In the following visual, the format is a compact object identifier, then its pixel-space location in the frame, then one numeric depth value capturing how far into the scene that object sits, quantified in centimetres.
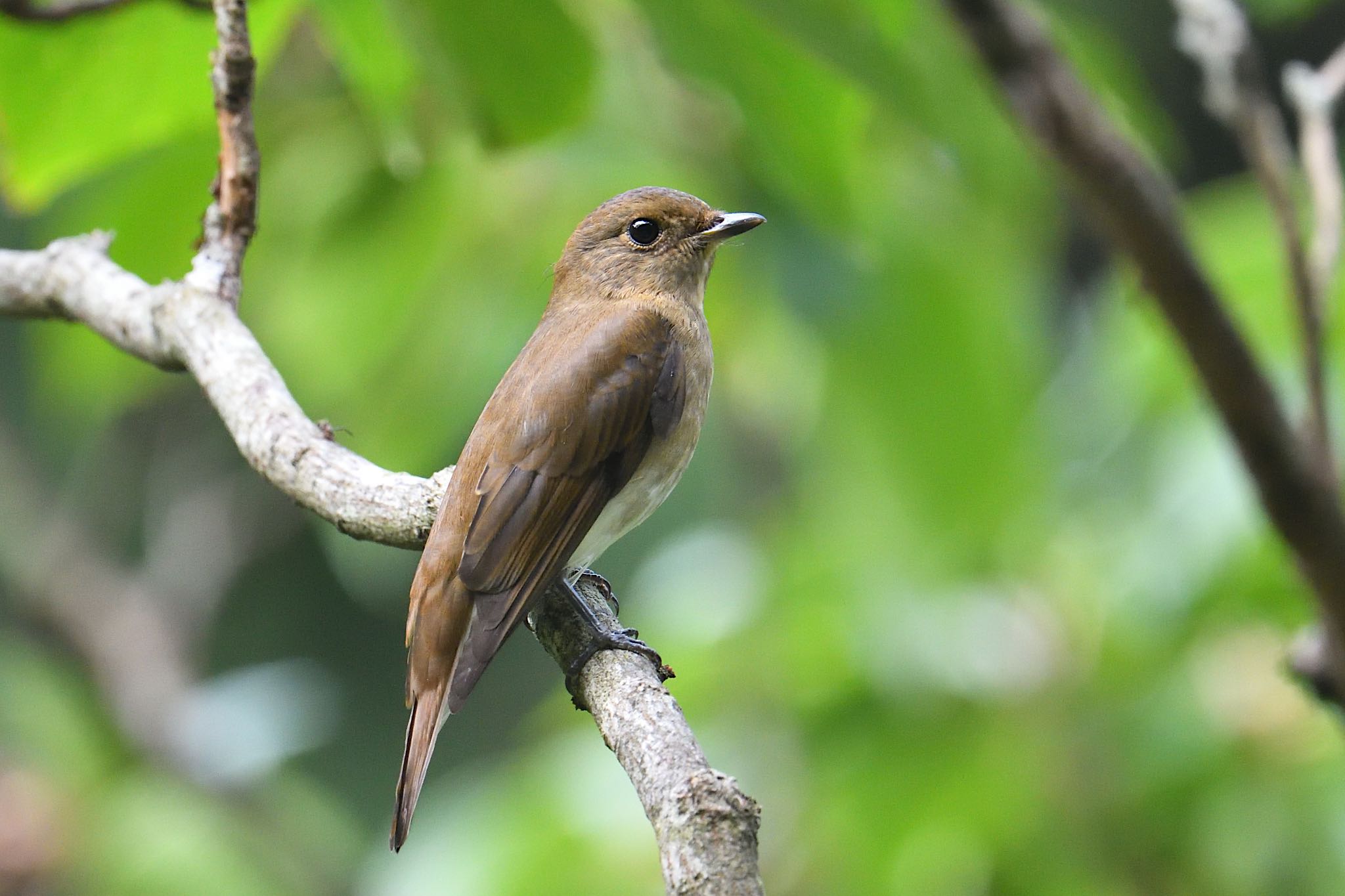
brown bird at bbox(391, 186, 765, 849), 584
